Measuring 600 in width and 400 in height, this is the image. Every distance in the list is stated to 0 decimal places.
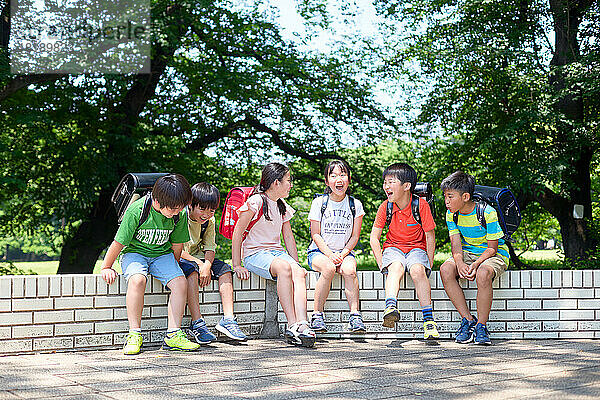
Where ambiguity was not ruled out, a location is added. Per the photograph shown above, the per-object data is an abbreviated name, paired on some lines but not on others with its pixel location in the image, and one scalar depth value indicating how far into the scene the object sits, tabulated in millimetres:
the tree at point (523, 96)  11516
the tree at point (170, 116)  12039
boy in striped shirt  5348
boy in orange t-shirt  5434
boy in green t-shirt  4738
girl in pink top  5234
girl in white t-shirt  5477
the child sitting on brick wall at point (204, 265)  5176
